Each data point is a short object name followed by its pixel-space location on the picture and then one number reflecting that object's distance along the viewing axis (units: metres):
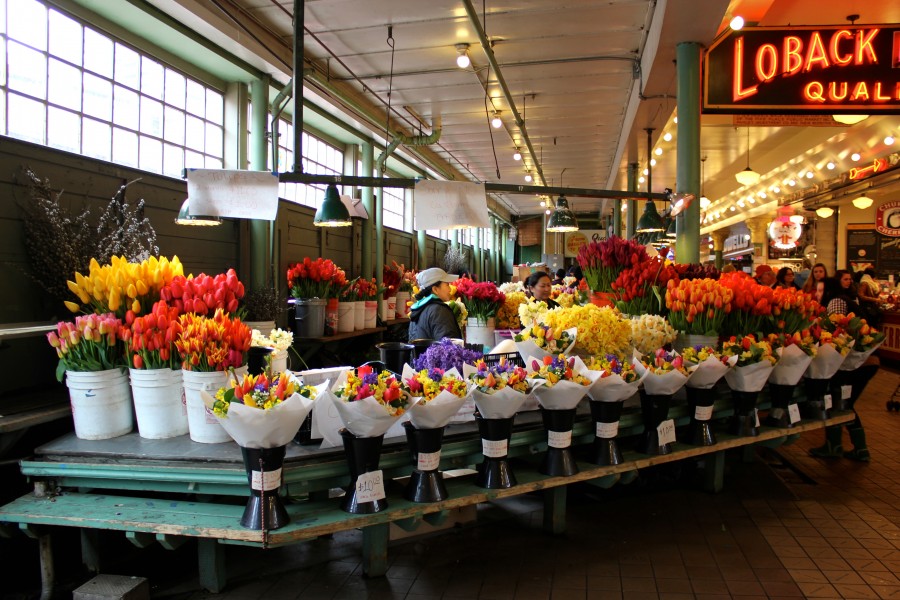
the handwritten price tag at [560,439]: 2.62
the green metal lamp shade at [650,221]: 6.36
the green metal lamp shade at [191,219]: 3.74
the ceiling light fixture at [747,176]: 10.01
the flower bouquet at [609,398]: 2.65
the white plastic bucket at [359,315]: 6.57
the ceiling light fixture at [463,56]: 5.89
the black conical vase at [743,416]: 3.28
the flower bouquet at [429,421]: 2.21
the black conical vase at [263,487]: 2.02
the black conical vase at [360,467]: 2.17
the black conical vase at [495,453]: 2.45
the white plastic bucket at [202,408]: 2.26
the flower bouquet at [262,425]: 1.93
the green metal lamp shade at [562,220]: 7.13
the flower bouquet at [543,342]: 2.91
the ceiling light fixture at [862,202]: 11.98
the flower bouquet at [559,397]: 2.51
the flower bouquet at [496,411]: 2.38
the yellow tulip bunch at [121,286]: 2.48
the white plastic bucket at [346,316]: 6.29
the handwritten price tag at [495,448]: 2.47
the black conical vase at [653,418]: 2.94
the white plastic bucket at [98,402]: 2.36
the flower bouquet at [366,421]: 2.09
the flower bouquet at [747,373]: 3.11
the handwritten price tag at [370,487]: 2.20
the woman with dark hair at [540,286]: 5.89
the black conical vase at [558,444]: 2.61
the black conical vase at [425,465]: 2.30
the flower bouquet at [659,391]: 2.82
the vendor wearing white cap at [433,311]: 4.30
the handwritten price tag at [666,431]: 2.96
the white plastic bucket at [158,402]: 2.34
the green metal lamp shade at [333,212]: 4.44
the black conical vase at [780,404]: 3.45
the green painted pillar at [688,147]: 5.15
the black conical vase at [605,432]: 2.75
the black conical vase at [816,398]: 3.70
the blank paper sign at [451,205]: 2.88
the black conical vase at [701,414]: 3.11
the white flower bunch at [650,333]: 3.22
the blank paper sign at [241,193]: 2.72
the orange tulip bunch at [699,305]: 3.27
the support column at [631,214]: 10.41
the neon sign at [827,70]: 4.55
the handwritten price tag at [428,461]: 2.31
